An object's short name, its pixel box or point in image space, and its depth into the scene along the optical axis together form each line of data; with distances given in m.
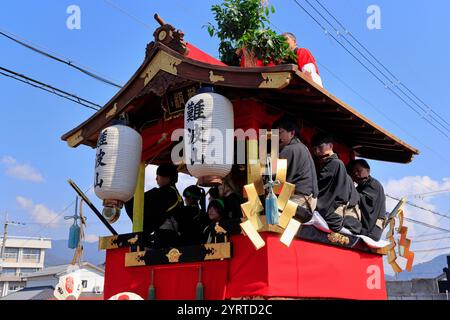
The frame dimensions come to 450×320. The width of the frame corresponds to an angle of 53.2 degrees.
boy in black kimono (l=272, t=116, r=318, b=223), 4.61
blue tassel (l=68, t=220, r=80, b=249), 6.03
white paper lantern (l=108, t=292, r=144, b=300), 4.21
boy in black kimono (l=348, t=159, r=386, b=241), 6.14
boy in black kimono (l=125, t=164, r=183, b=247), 5.69
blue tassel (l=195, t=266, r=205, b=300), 4.61
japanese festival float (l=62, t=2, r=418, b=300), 4.29
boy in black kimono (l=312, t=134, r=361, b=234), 5.17
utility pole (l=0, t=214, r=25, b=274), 39.36
